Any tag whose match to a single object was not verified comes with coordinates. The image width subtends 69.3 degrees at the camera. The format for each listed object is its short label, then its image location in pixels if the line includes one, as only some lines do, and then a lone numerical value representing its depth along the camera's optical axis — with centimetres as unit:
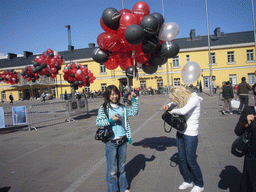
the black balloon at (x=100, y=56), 464
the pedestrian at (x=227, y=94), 932
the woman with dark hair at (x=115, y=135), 280
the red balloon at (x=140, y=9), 423
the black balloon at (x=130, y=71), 458
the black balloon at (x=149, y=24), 376
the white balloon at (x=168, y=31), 427
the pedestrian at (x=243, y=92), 870
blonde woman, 286
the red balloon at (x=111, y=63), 498
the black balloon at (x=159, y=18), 406
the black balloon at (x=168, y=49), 430
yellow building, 3291
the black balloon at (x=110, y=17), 398
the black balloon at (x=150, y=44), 407
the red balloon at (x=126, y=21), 393
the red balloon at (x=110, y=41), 425
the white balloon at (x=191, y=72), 391
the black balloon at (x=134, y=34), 367
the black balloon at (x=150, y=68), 484
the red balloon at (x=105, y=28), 439
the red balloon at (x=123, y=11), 422
